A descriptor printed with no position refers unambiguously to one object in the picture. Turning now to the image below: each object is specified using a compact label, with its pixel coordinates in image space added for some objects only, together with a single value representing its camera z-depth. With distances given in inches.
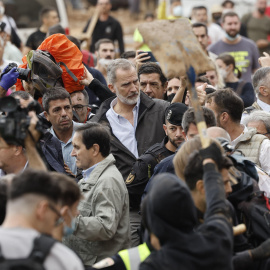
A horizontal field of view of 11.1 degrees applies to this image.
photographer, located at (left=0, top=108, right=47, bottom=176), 456.8
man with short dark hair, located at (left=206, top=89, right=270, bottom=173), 499.0
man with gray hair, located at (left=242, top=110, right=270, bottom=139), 539.3
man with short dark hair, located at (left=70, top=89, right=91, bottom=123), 610.6
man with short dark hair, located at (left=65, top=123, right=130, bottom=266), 431.1
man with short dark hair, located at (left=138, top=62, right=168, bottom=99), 640.2
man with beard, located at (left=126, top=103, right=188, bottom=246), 503.9
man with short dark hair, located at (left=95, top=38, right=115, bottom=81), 822.4
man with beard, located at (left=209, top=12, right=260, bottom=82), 923.3
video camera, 330.5
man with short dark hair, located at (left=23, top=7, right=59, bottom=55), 889.7
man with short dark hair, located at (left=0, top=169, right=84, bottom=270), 272.1
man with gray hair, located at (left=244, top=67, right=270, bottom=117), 623.1
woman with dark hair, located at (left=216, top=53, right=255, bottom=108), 755.8
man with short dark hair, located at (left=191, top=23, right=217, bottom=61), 845.7
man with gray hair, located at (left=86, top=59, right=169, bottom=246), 547.6
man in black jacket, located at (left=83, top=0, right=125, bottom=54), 1055.4
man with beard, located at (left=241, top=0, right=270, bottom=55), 1155.1
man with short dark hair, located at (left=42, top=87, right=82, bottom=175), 560.7
